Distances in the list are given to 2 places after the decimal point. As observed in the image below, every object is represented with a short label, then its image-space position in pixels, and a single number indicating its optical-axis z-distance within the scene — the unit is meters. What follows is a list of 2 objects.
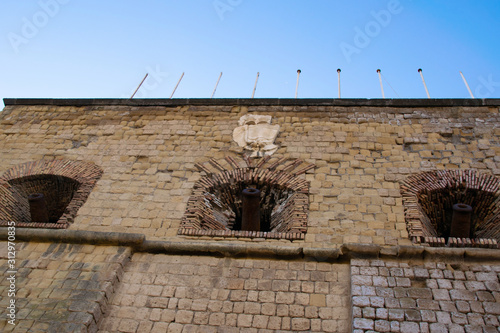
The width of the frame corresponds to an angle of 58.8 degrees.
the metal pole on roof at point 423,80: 8.82
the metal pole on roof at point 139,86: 9.50
